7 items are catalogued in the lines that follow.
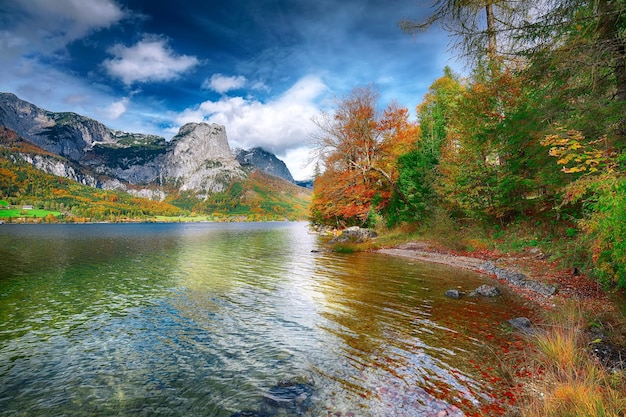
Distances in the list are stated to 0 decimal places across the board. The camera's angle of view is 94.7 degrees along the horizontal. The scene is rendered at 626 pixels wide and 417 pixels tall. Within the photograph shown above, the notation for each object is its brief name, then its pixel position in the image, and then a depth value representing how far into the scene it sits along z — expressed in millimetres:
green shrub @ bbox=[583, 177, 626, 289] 6945
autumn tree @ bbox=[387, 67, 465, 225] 30438
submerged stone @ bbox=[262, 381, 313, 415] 5738
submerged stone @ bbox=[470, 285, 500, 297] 13242
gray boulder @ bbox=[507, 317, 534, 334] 8945
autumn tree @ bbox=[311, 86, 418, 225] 34188
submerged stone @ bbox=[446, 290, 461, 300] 13234
